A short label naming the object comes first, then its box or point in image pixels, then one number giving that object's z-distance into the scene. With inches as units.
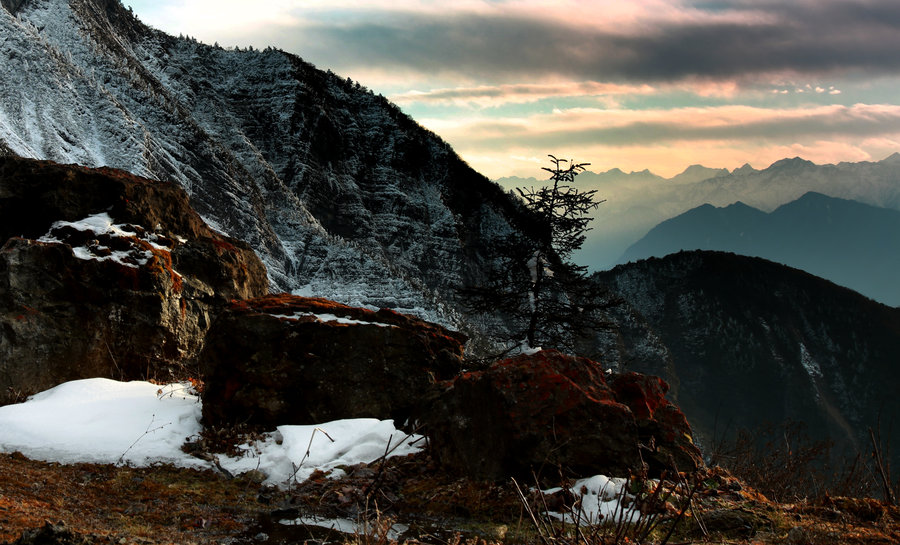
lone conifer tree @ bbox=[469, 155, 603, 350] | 553.9
